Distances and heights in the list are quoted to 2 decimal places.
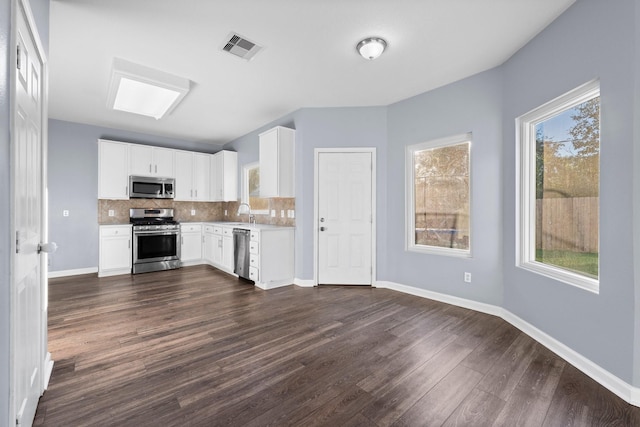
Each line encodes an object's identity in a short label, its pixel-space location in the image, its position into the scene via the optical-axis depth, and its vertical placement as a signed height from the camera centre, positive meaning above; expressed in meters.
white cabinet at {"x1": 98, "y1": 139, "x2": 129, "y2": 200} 5.03 +0.79
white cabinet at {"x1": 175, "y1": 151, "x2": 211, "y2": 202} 5.88 +0.80
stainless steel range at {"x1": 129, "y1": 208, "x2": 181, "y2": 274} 5.12 -0.52
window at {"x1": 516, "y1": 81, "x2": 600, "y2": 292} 2.17 +0.21
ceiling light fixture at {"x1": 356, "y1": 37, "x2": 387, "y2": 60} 2.60 +1.53
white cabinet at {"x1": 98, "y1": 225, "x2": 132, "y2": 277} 4.85 -0.63
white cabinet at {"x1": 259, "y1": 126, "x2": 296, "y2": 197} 4.32 +0.78
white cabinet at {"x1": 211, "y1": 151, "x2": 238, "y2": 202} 6.00 +0.81
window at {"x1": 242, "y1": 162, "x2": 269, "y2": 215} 5.38 +0.46
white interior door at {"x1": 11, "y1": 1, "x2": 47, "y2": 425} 1.20 -0.07
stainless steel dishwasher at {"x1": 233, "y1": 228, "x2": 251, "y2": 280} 4.45 -0.62
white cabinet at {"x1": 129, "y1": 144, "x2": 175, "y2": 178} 5.32 +1.02
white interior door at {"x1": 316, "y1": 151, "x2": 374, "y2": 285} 4.20 -0.08
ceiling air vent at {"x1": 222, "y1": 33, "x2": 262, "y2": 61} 2.60 +1.59
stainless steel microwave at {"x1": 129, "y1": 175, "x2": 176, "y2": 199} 5.28 +0.51
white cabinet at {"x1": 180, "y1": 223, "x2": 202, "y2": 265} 5.67 -0.61
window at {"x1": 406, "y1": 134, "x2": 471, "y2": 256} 3.45 +0.21
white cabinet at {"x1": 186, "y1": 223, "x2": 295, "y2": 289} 4.14 -0.64
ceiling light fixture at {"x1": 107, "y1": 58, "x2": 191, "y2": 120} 3.03 +1.51
